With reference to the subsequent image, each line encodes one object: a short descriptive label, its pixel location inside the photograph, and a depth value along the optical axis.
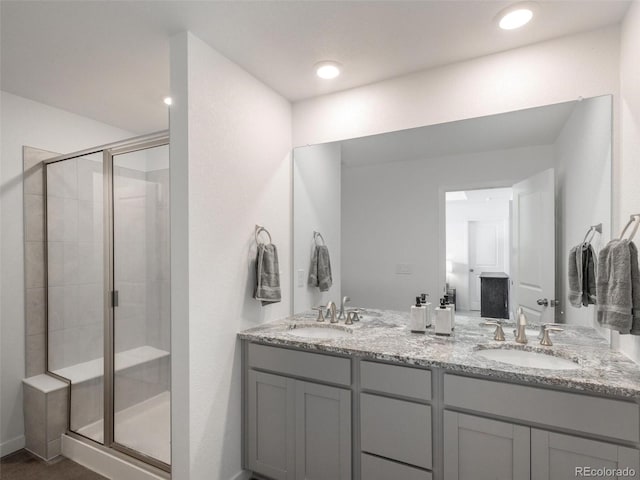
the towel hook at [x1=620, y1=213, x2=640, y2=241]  1.35
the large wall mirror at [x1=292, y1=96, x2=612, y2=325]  1.75
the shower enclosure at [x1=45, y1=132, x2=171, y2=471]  2.11
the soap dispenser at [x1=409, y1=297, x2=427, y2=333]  1.93
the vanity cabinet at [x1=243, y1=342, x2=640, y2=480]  1.26
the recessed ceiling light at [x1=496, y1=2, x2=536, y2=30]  1.51
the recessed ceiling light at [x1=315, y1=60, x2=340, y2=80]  1.99
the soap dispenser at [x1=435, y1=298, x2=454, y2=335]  1.86
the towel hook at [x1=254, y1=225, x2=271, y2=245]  2.17
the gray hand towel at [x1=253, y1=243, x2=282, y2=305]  2.06
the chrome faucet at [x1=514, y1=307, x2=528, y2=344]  1.72
